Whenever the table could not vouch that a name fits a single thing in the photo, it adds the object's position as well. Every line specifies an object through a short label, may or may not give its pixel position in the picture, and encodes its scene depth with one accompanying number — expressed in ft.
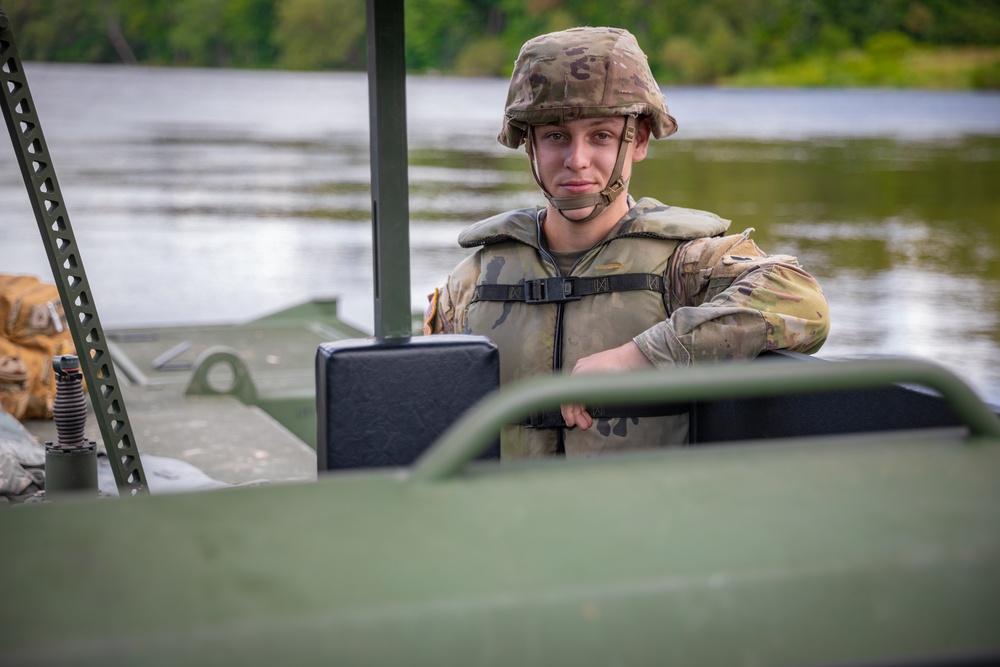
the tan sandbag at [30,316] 15.26
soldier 7.61
